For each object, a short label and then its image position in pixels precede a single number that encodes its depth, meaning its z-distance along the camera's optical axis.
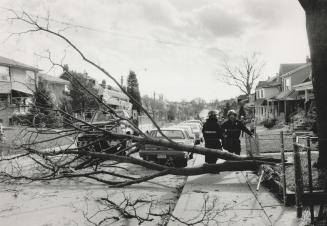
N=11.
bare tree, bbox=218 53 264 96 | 60.69
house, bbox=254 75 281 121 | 53.78
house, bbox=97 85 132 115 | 63.72
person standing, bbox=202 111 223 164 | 10.76
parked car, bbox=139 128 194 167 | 12.44
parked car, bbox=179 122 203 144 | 23.83
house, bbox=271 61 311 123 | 39.31
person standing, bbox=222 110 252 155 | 10.81
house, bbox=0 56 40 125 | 37.03
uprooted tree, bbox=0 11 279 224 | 5.46
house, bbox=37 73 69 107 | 50.38
